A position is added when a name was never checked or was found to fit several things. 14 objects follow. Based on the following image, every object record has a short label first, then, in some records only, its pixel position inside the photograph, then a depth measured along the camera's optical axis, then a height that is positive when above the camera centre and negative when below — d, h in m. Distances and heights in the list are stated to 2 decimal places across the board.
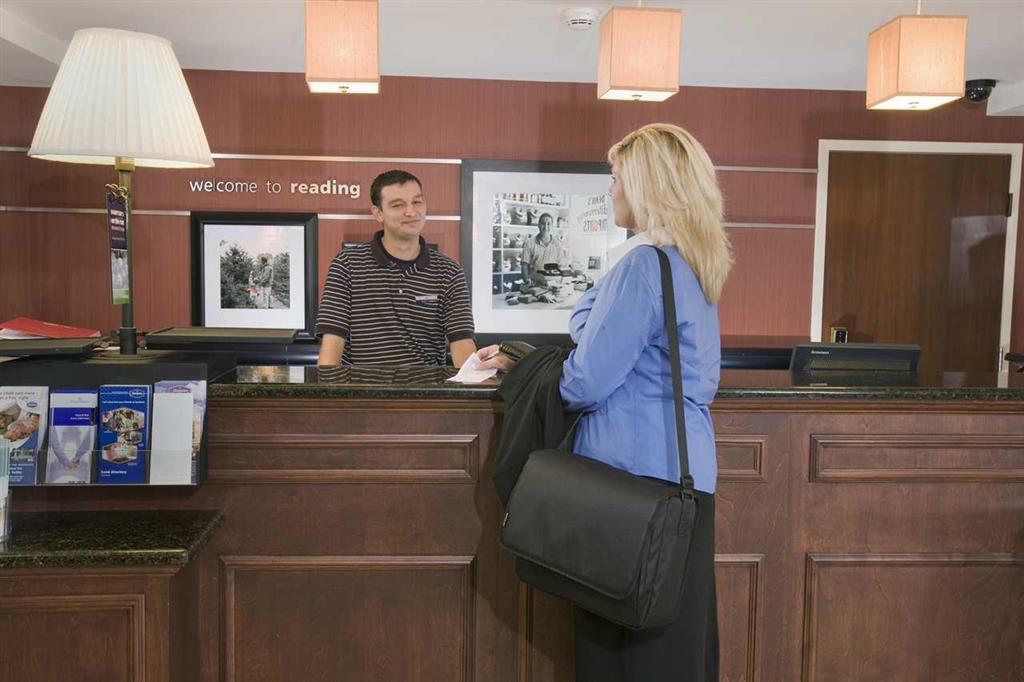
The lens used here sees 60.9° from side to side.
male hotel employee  3.01 -0.05
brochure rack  2.01 -0.21
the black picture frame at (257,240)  5.07 +0.10
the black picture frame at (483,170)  5.19 +0.69
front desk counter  2.17 -0.63
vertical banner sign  2.06 +0.09
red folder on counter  2.15 -0.13
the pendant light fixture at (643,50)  3.05 +0.85
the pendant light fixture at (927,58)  2.86 +0.78
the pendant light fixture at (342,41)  2.87 +0.80
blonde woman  1.71 -0.13
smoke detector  3.83 +1.21
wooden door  5.48 +0.32
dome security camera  5.10 +1.22
